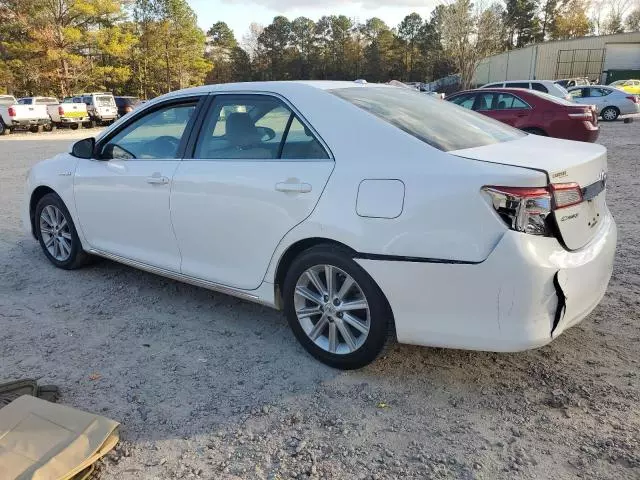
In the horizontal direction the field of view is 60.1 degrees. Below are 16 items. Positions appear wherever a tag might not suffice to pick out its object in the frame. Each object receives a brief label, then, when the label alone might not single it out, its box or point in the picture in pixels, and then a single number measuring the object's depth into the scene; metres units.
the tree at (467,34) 39.78
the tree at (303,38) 77.25
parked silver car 22.23
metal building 46.12
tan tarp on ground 2.27
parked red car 11.20
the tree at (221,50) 65.12
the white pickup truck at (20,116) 25.39
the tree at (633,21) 68.93
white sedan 2.58
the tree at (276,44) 73.62
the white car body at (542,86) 16.77
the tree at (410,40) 75.31
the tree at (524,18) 73.19
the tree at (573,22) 70.12
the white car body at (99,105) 29.11
